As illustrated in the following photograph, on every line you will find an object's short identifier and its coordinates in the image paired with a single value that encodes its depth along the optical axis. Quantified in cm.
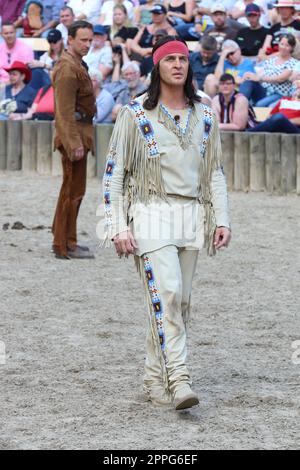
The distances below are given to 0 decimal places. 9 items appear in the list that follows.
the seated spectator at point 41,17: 1948
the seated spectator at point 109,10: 1825
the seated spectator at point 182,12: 1784
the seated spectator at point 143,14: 1813
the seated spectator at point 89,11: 1894
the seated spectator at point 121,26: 1777
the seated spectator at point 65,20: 1839
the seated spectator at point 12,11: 2022
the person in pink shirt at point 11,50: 1789
